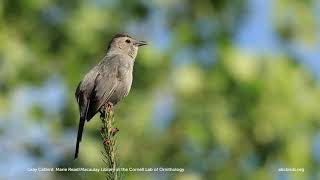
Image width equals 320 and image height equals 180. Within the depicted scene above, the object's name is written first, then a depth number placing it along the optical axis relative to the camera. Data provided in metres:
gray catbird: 13.08
